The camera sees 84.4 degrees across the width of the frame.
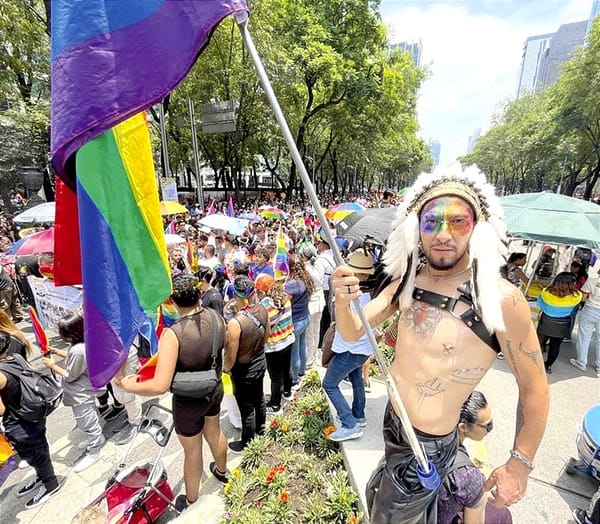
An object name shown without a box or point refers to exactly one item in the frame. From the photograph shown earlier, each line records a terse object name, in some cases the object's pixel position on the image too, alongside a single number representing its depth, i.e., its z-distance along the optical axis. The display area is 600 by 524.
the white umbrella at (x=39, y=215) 6.52
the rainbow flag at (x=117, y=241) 1.55
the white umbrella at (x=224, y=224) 8.04
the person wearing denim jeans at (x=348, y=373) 2.99
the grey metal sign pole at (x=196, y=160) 13.12
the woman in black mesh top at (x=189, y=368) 2.38
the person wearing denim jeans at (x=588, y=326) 5.04
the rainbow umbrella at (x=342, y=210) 9.25
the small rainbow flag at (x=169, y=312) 4.42
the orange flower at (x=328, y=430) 3.31
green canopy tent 4.53
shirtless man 1.54
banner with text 4.50
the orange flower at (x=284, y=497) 2.64
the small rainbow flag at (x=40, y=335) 3.42
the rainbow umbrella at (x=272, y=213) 13.03
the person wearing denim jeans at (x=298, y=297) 4.30
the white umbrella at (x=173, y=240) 5.86
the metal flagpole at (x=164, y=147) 10.88
